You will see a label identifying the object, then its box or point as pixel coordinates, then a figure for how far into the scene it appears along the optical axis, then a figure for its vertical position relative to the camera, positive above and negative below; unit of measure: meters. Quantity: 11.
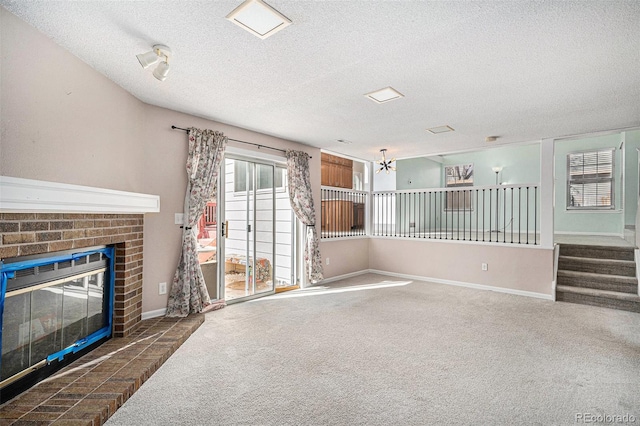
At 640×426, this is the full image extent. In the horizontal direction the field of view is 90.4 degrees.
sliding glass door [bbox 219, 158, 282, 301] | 4.41 -0.21
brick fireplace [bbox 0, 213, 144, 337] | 1.93 -0.19
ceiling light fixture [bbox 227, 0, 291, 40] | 1.86 +1.22
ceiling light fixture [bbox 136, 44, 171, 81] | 2.24 +1.11
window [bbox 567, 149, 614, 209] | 7.27 +0.86
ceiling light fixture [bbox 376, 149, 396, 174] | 5.87 +0.93
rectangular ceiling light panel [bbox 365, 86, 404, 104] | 3.13 +1.23
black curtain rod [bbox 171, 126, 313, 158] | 3.77 +1.02
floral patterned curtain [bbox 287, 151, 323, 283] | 5.11 +0.19
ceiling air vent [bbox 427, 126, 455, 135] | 4.46 +1.24
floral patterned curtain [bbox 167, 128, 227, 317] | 3.68 +0.04
